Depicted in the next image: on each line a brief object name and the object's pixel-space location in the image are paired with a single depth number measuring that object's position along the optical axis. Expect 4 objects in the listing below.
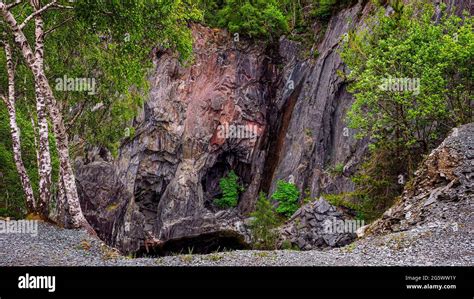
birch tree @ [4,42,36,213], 16.28
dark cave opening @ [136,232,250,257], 37.47
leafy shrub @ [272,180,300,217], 34.41
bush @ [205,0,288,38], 43.84
